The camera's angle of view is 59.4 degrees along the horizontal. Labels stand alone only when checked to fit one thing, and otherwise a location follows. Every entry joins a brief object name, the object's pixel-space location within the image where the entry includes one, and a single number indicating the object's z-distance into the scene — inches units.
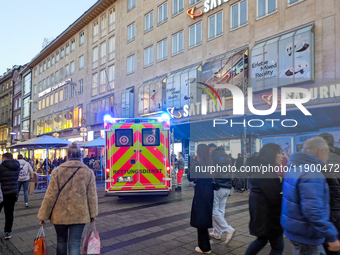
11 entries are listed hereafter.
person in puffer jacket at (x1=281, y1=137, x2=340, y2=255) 102.0
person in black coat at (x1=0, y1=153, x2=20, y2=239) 225.6
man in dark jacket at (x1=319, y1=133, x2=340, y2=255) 127.2
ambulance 367.6
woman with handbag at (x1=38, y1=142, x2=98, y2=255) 139.9
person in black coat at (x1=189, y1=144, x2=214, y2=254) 180.2
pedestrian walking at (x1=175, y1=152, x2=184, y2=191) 502.1
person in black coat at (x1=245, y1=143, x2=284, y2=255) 134.8
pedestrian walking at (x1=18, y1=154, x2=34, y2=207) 371.2
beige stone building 576.4
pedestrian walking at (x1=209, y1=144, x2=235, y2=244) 200.1
